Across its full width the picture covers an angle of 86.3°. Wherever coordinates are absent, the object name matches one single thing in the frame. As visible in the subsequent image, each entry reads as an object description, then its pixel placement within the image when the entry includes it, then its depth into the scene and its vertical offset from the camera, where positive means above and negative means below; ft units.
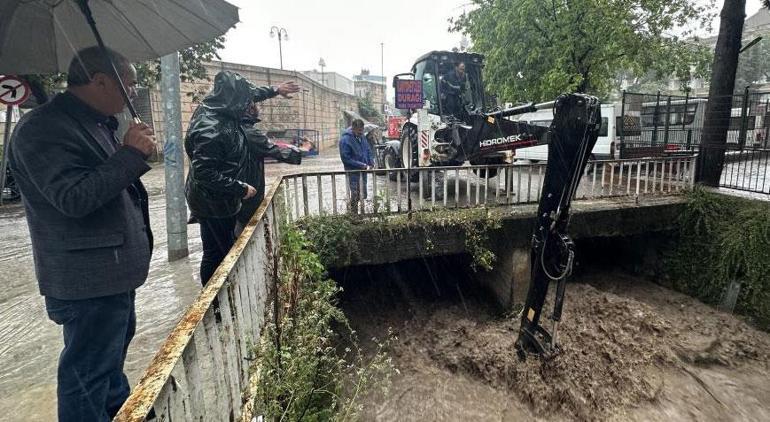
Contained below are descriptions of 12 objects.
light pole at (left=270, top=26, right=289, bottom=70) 94.95 +24.73
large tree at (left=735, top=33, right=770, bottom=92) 119.14 +18.60
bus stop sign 17.49 +1.84
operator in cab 25.08 +2.71
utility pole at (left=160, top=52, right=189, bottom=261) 16.46 -0.71
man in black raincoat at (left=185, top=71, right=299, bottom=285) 9.84 -0.45
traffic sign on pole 21.12 +2.86
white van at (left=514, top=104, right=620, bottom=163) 36.18 -0.26
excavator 11.25 -0.22
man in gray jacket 5.81 -1.08
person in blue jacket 22.45 -0.49
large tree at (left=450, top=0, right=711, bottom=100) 35.45 +8.09
